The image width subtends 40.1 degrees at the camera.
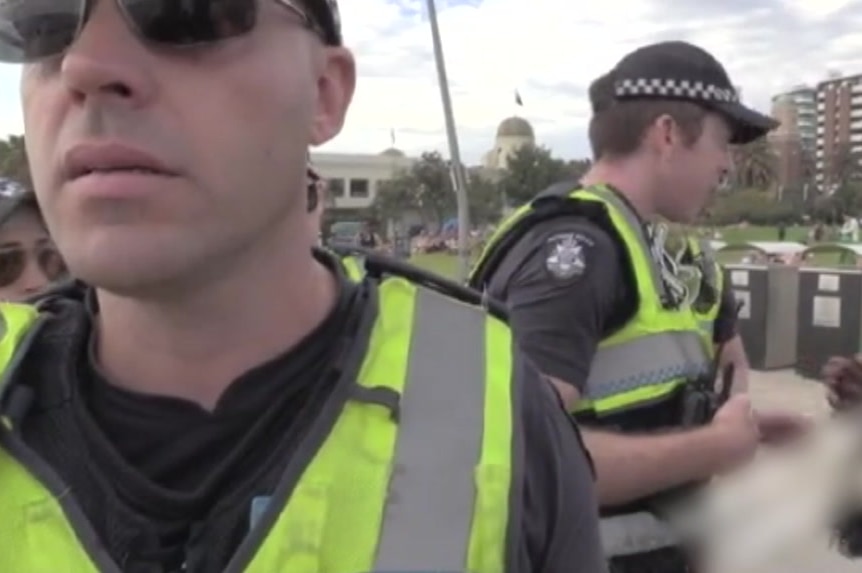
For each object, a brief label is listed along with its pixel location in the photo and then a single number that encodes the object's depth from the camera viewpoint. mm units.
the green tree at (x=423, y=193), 61094
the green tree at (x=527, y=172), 52019
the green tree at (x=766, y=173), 42656
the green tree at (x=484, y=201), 56312
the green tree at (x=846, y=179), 66562
